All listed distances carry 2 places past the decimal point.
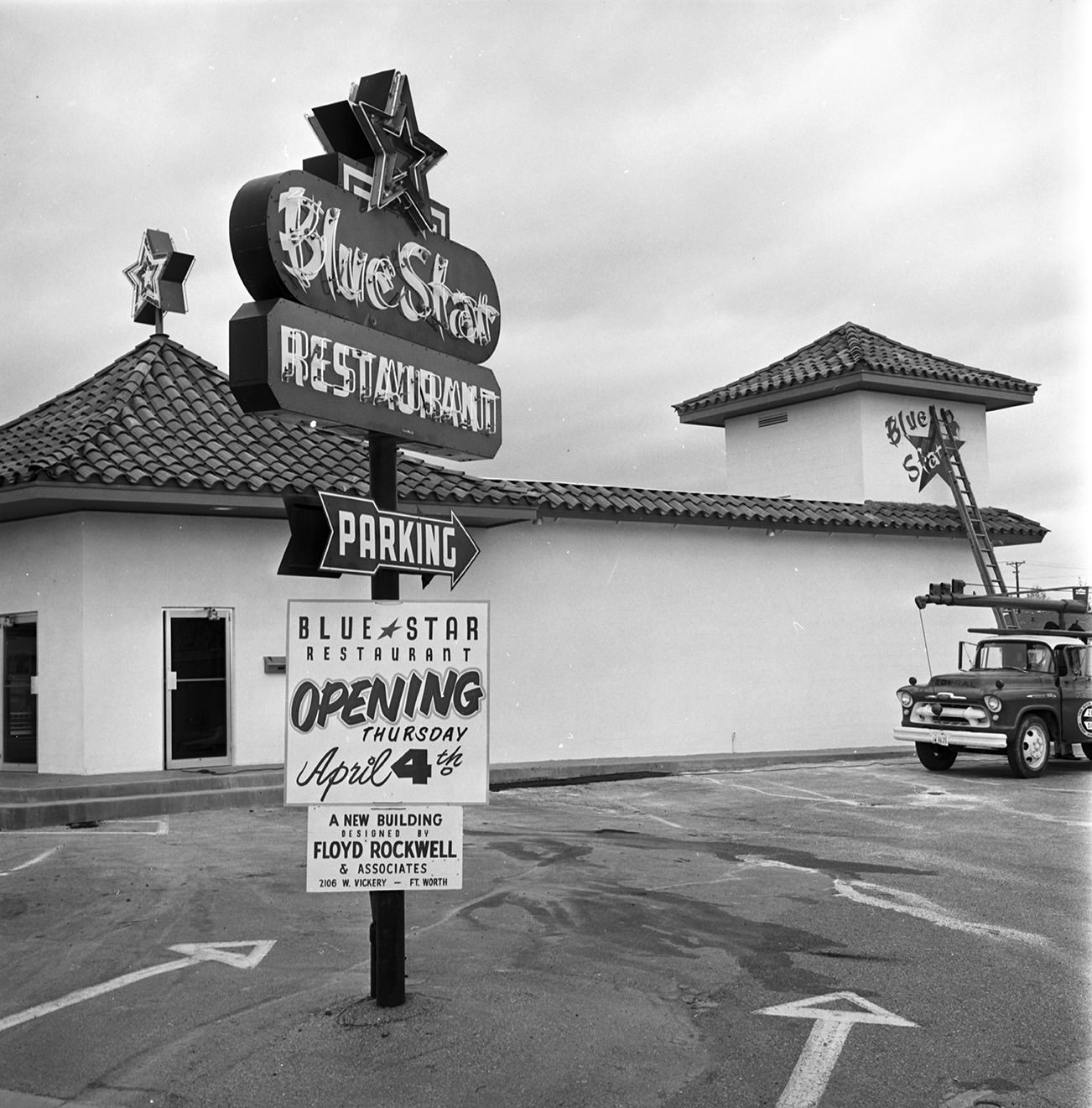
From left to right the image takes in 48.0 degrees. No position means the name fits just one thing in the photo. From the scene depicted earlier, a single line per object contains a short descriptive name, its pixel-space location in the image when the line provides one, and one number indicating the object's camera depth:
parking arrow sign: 5.74
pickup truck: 16.09
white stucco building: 14.40
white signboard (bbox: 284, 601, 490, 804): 6.00
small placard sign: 6.03
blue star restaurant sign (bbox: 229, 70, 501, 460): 5.75
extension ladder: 20.59
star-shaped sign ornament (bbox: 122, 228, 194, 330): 17.02
